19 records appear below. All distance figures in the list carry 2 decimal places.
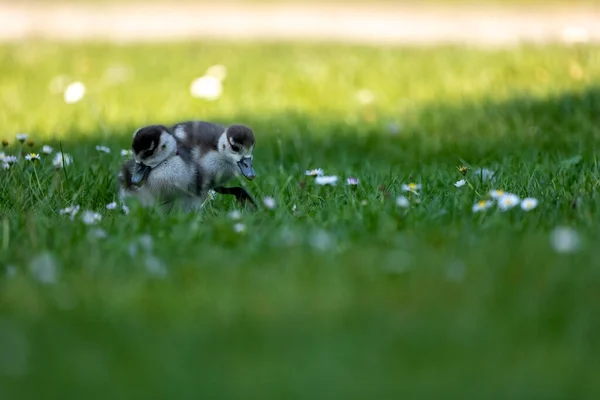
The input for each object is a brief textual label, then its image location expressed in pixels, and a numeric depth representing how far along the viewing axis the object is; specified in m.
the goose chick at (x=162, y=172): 8.91
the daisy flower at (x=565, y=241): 6.56
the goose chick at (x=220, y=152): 9.09
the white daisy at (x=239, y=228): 7.67
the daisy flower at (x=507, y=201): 8.05
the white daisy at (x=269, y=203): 8.11
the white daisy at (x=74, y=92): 13.49
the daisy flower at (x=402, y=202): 7.98
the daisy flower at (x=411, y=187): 9.09
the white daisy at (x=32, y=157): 10.03
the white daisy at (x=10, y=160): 9.96
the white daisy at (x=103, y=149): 10.73
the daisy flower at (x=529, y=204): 8.02
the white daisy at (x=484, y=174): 9.85
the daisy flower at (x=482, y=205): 8.05
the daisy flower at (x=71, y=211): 8.53
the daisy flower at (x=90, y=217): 8.02
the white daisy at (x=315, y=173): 9.88
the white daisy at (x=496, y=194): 8.30
